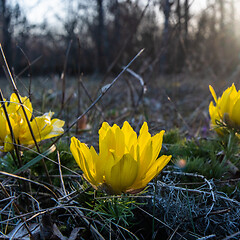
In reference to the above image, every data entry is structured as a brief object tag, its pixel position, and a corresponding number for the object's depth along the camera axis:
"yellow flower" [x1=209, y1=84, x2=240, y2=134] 0.20
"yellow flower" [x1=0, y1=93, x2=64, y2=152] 0.18
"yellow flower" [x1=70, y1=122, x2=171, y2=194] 0.14
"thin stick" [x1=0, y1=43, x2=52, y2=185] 0.18
